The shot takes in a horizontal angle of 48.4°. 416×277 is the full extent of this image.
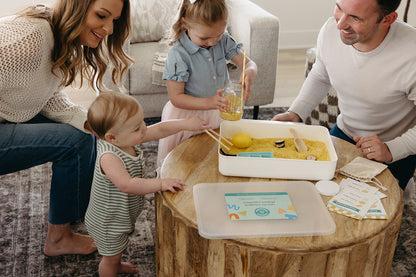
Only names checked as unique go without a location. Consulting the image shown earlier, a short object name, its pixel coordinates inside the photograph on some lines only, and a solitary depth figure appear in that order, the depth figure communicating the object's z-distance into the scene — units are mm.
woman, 1692
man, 1765
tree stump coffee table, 1262
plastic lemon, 1677
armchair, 2949
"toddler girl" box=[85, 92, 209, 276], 1541
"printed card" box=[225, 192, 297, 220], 1355
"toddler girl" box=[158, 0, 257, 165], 1831
